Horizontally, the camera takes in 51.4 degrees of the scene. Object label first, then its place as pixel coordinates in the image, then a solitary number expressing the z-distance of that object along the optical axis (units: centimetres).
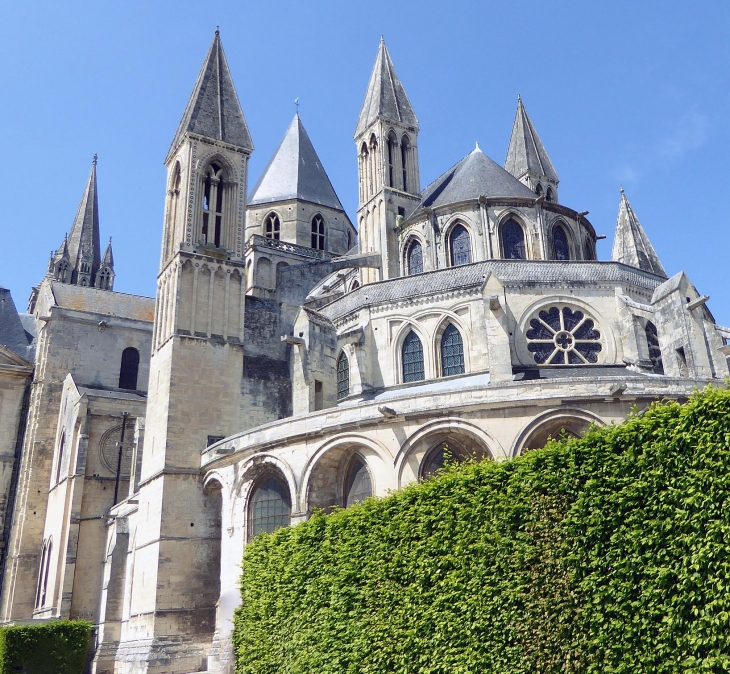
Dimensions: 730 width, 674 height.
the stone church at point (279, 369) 1870
